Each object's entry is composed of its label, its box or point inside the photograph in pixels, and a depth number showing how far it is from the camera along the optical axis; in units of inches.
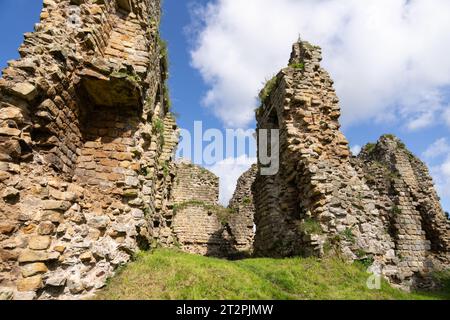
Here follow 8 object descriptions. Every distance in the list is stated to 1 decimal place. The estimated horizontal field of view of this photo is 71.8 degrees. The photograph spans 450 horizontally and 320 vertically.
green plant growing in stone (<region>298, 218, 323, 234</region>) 283.4
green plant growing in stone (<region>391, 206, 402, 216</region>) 462.0
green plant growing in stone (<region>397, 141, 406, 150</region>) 597.0
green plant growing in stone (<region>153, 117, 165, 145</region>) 298.7
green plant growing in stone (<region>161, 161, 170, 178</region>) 341.8
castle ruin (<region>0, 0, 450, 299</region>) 171.2
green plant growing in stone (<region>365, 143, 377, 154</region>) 634.2
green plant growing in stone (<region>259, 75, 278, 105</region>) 425.1
